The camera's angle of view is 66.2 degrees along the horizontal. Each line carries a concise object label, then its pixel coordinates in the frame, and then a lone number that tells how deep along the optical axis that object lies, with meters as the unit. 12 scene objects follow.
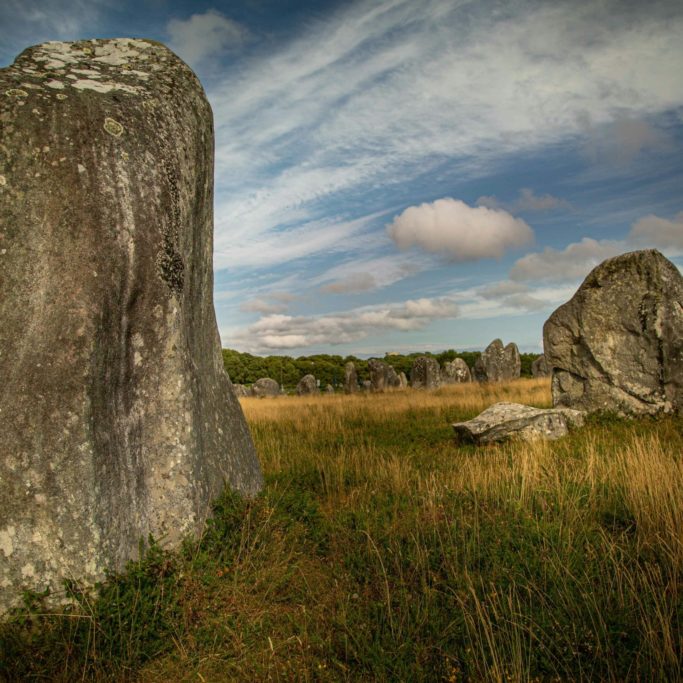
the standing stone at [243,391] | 37.28
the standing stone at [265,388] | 35.88
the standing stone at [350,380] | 31.16
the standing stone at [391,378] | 30.95
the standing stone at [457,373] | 33.53
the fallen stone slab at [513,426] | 9.71
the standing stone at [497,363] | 28.95
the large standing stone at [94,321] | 3.48
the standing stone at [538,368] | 34.53
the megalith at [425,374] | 29.37
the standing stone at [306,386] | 33.78
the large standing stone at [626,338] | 11.05
